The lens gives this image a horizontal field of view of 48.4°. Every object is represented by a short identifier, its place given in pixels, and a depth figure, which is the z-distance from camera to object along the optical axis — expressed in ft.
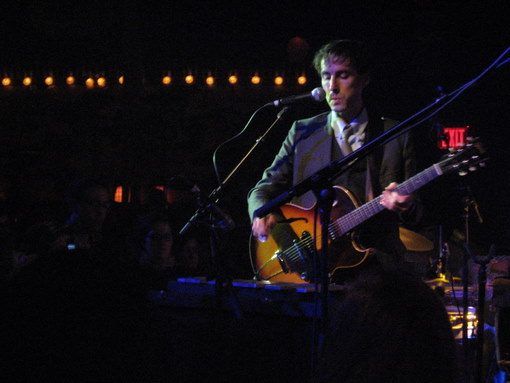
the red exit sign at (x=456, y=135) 31.99
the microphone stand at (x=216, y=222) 9.95
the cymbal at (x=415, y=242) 21.42
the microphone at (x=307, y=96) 11.48
